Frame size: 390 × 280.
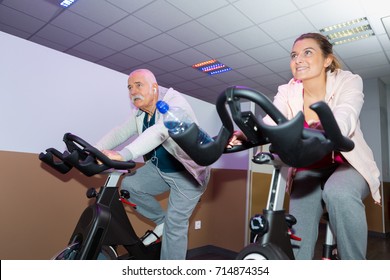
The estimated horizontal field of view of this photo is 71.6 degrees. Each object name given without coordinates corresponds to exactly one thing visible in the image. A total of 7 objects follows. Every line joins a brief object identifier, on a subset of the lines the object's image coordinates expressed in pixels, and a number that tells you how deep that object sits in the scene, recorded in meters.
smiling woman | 0.95
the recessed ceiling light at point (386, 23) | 3.70
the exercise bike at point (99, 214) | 1.21
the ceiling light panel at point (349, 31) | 3.89
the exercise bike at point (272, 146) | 0.61
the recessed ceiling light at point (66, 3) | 3.81
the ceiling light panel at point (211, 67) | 5.62
